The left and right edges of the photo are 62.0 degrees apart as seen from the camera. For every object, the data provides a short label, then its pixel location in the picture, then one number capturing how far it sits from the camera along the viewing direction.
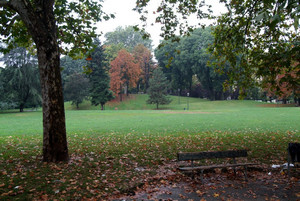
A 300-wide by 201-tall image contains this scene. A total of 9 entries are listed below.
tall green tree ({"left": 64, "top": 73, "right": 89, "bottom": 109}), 59.03
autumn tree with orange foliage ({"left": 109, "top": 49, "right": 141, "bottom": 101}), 63.53
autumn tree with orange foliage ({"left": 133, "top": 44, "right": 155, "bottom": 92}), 78.04
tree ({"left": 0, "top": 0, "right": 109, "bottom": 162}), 6.73
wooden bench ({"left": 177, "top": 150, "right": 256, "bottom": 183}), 6.25
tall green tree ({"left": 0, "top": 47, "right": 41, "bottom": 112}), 44.03
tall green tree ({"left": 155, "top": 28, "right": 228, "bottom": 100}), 68.06
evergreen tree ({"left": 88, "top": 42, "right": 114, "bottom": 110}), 55.31
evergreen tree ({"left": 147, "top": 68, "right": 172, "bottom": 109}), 60.31
